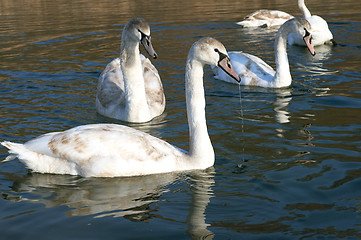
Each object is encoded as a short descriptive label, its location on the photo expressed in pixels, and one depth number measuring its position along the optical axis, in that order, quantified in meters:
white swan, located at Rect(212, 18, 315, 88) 12.05
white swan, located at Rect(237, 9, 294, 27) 20.05
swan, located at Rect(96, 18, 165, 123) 9.88
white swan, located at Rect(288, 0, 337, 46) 15.96
